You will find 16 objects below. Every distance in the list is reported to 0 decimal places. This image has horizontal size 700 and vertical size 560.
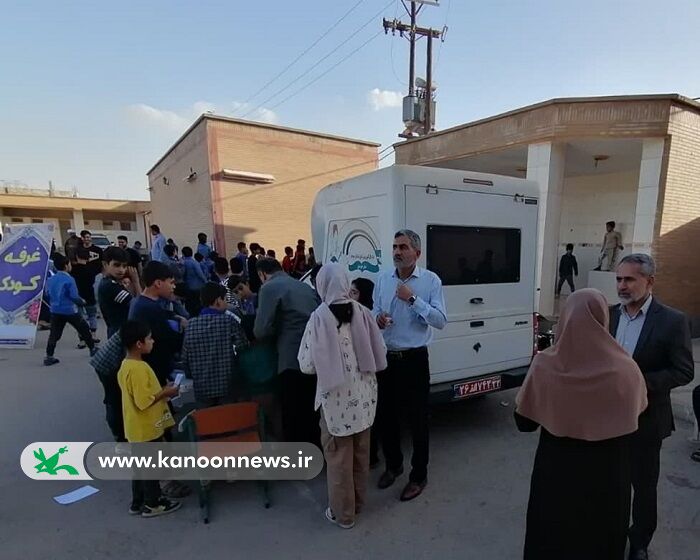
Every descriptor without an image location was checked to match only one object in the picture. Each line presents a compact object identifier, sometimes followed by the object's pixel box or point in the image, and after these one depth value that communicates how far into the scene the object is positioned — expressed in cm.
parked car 2430
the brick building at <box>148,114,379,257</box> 1326
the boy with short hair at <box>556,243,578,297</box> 1033
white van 328
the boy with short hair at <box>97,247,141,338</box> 356
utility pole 1479
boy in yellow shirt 258
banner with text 719
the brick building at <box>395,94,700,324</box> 671
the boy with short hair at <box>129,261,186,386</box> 290
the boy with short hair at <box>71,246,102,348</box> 754
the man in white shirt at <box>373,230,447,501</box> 282
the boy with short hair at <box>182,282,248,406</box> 296
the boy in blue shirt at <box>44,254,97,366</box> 603
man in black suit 207
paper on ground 293
